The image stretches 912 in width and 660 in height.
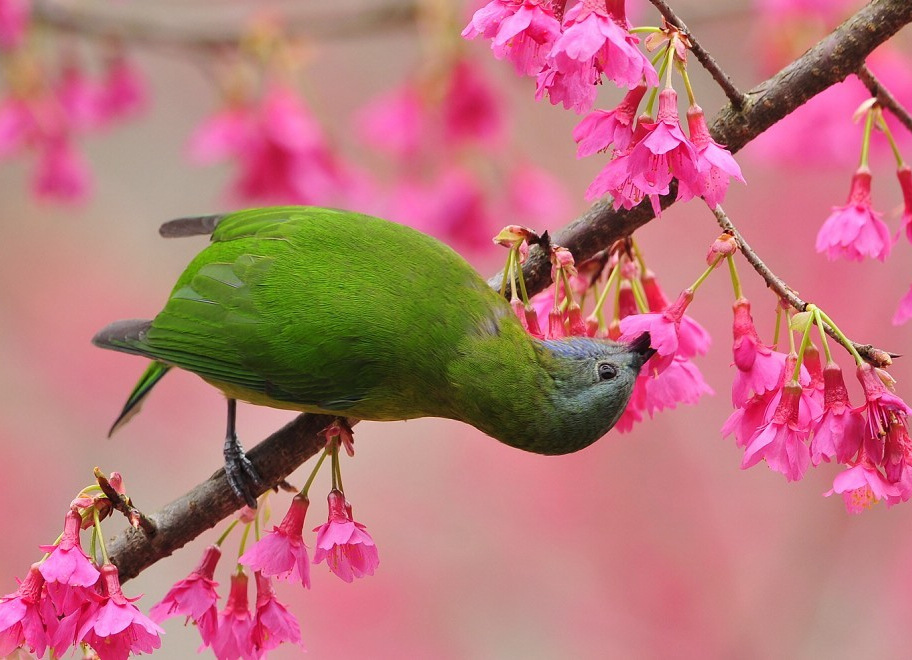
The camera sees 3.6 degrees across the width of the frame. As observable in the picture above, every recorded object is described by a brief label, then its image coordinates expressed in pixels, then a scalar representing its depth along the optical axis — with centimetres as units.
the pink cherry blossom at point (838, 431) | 427
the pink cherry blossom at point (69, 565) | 428
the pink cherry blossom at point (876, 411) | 426
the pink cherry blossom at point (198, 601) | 432
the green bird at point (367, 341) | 432
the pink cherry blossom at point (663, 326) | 429
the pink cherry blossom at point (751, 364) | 428
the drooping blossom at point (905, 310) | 432
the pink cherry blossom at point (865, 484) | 426
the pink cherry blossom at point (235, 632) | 432
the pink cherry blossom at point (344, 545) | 430
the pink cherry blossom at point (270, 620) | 432
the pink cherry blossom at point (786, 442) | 427
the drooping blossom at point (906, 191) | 433
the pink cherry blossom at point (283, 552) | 431
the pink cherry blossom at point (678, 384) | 433
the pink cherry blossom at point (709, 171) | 427
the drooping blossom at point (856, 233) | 432
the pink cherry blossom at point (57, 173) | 498
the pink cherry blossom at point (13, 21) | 458
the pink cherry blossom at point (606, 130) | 428
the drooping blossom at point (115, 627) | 428
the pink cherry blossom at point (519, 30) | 427
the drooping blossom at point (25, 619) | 428
